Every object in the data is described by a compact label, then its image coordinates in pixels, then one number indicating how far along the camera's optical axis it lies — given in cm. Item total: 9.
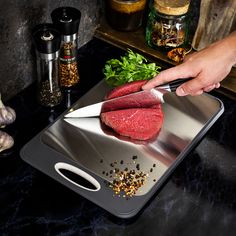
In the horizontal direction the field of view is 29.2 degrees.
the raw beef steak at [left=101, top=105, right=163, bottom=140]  128
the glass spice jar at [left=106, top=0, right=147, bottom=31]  161
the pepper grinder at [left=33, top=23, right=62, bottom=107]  123
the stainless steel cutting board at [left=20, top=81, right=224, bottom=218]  115
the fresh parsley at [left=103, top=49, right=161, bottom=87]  143
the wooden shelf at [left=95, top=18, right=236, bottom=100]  161
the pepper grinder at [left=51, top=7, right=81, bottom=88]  130
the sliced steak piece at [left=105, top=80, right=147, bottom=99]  132
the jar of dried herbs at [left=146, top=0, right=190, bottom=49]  154
